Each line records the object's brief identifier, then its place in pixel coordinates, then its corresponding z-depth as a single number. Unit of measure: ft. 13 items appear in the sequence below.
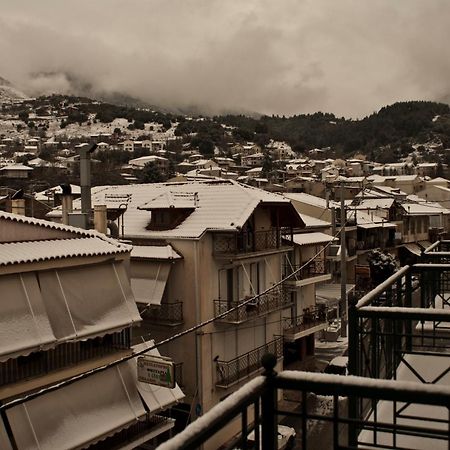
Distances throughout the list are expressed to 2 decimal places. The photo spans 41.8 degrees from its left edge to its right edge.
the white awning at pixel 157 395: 48.67
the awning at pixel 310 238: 95.76
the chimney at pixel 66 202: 65.44
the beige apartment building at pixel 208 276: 69.77
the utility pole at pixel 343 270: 88.77
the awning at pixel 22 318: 38.50
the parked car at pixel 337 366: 86.99
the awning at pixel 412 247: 175.52
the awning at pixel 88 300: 43.21
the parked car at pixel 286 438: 63.86
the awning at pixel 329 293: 116.47
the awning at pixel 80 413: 37.91
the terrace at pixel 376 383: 9.84
